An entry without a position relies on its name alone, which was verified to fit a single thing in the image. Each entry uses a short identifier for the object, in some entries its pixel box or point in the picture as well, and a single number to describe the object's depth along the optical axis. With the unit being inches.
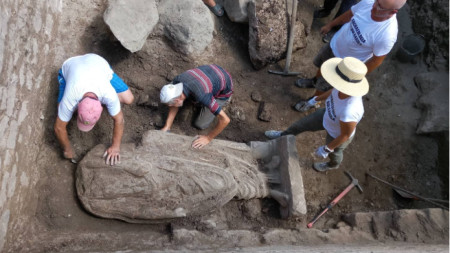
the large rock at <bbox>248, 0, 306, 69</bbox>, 167.2
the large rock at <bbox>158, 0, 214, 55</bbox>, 161.0
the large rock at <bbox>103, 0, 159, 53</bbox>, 140.8
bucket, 189.5
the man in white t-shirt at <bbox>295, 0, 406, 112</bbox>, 123.2
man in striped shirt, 116.6
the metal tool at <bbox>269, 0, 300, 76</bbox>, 172.7
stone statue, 112.3
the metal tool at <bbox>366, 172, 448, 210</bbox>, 151.9
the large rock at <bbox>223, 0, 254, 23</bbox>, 172.4
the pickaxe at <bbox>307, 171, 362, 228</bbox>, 141.3
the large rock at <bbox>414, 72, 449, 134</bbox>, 174.7
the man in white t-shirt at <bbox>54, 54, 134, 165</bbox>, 102.2
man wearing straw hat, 109.9
